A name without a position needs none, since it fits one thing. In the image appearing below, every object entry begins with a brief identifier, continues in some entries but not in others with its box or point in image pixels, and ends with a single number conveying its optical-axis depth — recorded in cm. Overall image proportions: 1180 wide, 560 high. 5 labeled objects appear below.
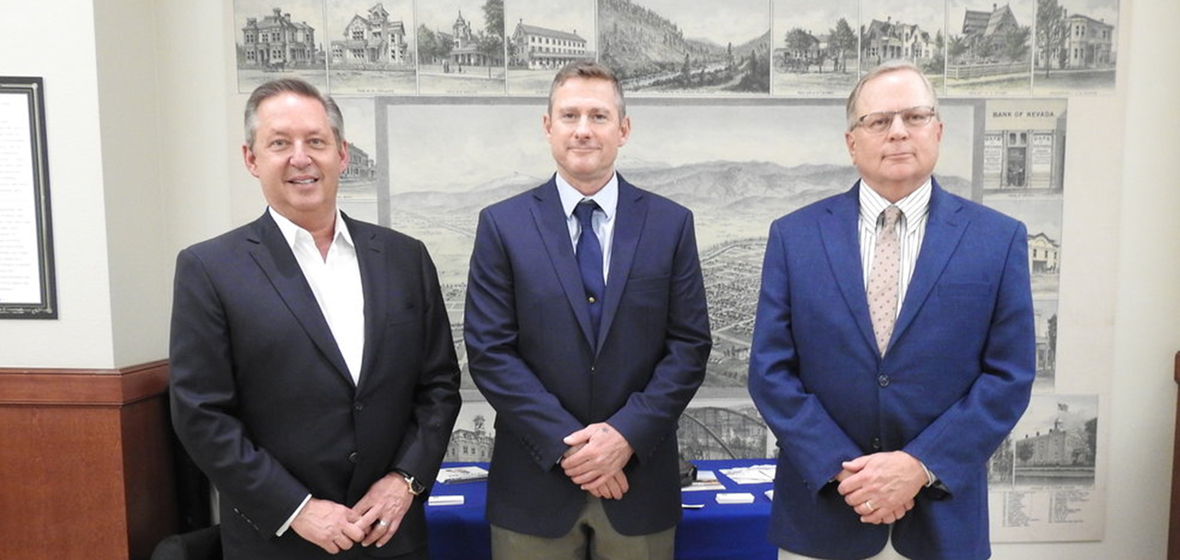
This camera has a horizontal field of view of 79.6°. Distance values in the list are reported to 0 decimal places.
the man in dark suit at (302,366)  172
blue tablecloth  238
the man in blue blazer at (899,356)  166
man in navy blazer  188
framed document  245
